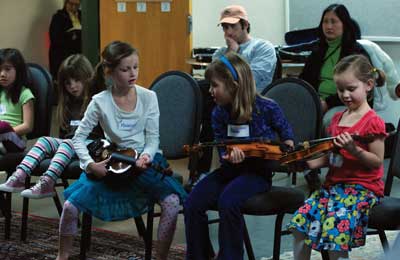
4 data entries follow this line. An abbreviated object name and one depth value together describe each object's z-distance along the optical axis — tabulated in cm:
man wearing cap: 677
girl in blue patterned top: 411
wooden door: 982
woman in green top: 659
